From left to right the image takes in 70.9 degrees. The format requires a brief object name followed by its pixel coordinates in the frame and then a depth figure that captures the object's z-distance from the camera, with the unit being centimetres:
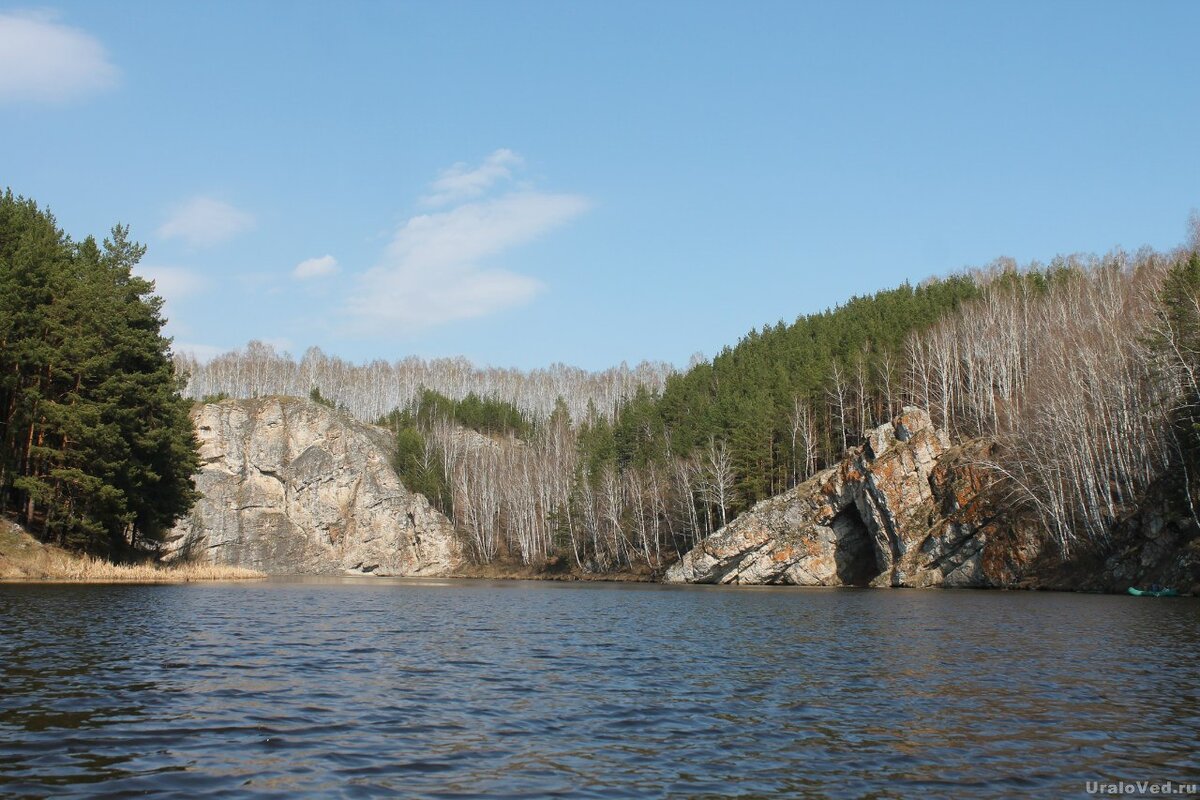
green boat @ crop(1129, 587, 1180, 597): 5128
